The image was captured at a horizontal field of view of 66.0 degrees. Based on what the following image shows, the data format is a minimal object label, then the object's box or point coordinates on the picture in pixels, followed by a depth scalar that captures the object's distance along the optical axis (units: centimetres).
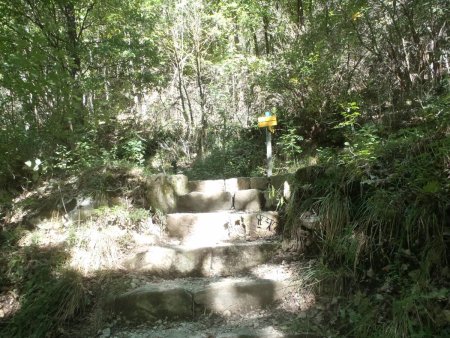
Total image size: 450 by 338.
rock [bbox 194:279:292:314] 297
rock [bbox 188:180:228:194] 528
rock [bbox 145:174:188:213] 439
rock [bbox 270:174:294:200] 390
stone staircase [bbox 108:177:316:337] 297
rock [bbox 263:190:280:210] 430
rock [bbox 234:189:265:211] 456
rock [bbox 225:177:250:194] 524
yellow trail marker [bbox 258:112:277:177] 486
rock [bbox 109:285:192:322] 296
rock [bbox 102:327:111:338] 279
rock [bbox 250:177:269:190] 494
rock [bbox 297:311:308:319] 270
